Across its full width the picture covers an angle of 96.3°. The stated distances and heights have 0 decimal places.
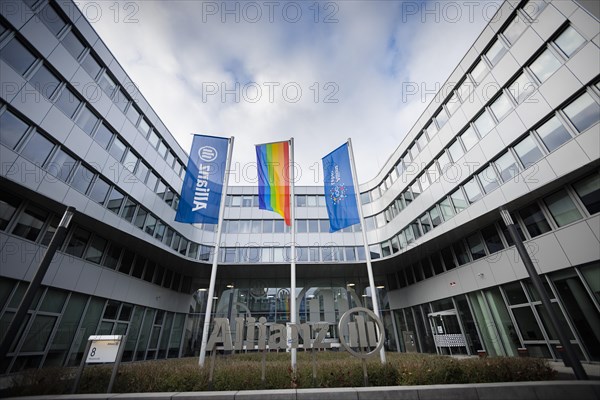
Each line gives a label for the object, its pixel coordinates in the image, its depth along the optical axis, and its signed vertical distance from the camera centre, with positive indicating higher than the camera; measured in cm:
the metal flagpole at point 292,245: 956 +418
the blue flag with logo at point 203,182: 1310 +729
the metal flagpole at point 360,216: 1146 +534
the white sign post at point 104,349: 781 -3
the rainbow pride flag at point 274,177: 1336 +760
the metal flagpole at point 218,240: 1114 +469
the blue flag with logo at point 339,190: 1297 +675
